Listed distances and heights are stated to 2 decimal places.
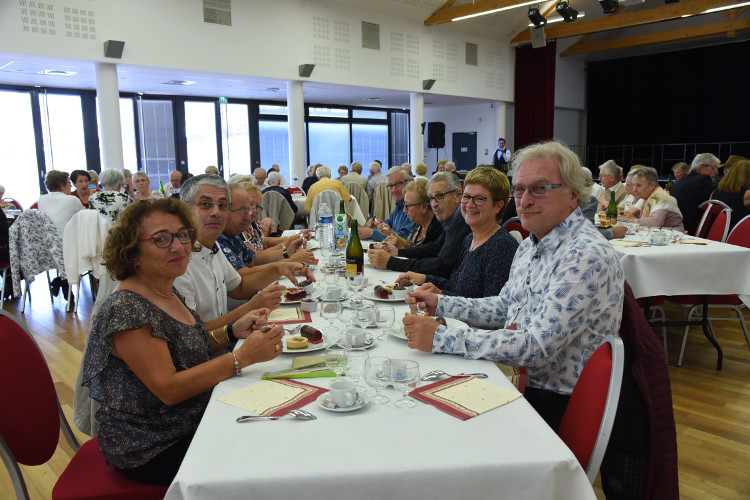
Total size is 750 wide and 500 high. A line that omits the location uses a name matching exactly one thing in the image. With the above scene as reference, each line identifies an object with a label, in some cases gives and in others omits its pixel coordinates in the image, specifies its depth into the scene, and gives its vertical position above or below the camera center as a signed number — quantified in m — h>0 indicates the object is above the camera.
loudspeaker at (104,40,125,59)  7.64 +1.93
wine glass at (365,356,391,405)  1.42 -0.54
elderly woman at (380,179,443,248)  3.90 -0.29
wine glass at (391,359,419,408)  1.45 -0.55
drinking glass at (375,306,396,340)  1.99 -0.54
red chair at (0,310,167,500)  1.56 -0.75
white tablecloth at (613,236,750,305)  3.71 -0.72
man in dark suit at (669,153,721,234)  6.10 -0.29
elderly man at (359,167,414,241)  4.94 -0.27
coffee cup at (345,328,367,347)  1.74 -0.53
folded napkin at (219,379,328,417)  1.37 -0.59
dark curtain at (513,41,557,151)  14.77 +2.27
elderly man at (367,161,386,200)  9.66 -0.06
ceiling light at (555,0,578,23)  9.95 +3.03
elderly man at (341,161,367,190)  9.30 -0.03
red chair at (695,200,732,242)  4.48 -0.50
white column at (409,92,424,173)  12.53 +1.23
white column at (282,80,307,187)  10.10 +0.92
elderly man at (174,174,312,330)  2.23 -0.46
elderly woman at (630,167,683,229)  5.14 -0.32
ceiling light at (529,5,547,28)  10.27 +3.01
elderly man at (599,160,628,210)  6.82 -0.12
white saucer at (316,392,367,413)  1.33 -0.58
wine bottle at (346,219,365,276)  3.13 -0.45
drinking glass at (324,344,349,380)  1.54 -0.54
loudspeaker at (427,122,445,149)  15.16 +1.13
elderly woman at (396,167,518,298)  2.55 -0.36
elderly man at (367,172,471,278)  3.14 -0.45
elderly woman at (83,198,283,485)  1.51 -0.53
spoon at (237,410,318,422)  1.31 -0.59
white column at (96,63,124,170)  7.84 +0.99
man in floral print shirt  1.63 -0.40
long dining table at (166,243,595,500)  1.07 -0.60
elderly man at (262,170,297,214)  7.30 -0.21
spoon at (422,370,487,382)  1.55 -0.59
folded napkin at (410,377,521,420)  1.34 -0.59
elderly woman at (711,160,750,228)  5.50 -0.21
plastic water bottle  4.21 -0.46
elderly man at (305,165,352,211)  7.07 -0.16
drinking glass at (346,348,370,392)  1.52 -0.54
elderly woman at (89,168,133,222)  5.88 -0.20
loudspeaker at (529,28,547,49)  10.68 +2.74
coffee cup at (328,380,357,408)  1.35 -0.56
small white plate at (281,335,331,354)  1.76 -0.57
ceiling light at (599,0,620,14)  9.23 +2.90
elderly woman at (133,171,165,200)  8.12 -0.05
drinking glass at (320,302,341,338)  1.97 -0.50
